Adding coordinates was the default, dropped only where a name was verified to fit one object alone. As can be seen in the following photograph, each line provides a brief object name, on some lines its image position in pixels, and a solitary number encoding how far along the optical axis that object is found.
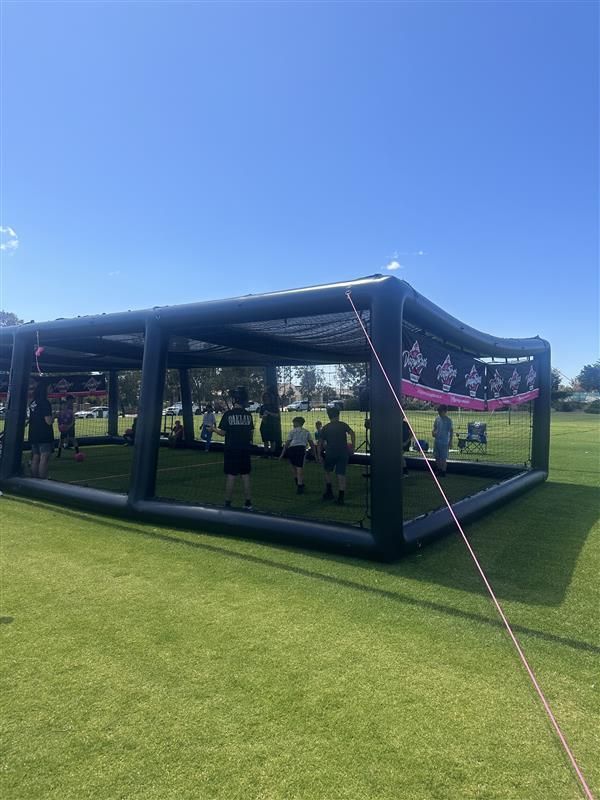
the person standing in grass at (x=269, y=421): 14.05
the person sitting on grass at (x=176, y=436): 16.12
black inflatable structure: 4.94
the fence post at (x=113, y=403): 17.77
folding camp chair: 14.60
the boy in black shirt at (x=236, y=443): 6.61
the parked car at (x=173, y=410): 21.43
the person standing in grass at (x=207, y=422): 15.25
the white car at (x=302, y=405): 17.48
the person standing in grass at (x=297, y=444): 8.32
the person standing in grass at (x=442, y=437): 10.02
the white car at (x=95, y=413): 19.53
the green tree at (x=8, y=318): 73.69
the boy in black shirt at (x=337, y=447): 7.59
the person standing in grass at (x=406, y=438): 11.48
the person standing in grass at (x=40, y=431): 8.16
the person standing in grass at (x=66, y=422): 13.66
